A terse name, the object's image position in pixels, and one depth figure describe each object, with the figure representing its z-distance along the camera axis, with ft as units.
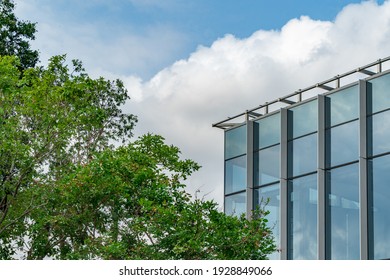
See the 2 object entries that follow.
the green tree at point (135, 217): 55.83
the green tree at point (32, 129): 61.00
